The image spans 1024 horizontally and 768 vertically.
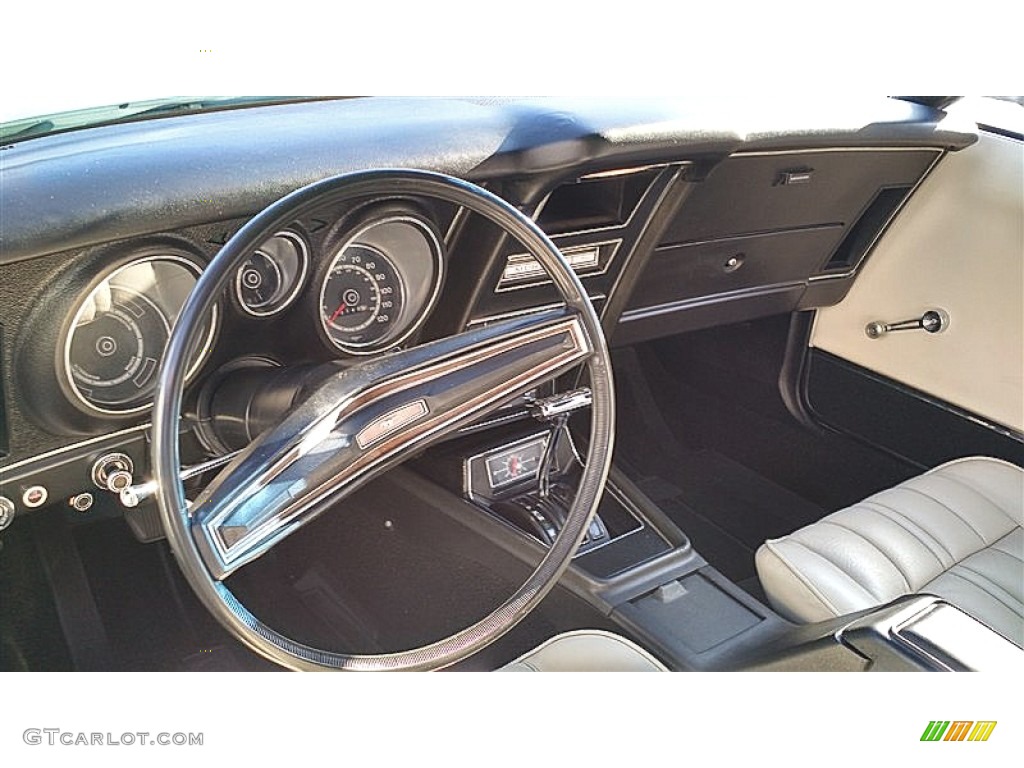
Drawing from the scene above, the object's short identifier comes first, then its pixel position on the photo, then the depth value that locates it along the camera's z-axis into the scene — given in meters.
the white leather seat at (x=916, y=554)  1.40
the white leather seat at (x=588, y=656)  1.31
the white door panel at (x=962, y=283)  1.72
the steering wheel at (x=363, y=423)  0.84
